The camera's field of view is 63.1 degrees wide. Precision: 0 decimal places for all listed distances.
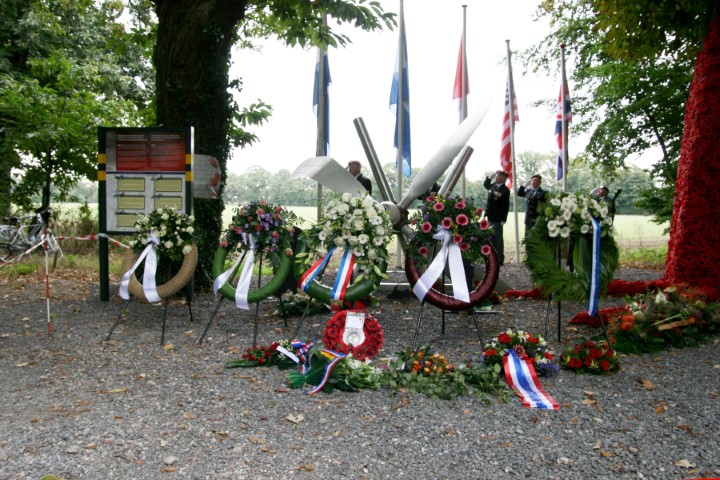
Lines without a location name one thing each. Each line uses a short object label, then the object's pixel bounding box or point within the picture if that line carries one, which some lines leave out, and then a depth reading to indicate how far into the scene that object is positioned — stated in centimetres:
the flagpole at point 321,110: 1039
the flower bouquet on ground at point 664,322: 596
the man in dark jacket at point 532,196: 1204
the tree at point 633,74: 793
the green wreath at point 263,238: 618
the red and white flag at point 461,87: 1248
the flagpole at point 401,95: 1052
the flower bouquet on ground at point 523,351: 508
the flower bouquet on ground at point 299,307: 748
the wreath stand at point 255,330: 602
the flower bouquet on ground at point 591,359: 511
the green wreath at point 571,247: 576
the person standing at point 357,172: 948
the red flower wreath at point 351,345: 514
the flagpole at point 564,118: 1285
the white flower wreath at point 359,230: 556
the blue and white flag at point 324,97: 1043
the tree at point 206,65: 853
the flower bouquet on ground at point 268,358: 529
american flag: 1280
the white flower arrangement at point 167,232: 648
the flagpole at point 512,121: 1280
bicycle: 1301
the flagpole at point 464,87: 1246
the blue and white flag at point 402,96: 1077
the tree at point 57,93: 1227
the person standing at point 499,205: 1180
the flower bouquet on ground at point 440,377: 462
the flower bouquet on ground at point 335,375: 468
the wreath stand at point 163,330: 619
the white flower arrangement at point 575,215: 574
